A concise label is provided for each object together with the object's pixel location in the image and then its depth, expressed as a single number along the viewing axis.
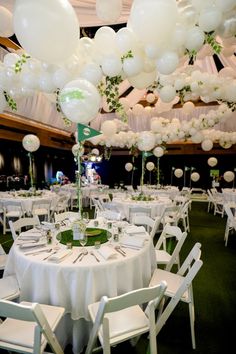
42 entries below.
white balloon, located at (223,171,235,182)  12.33
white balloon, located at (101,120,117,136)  7.85
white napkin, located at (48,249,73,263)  2.35
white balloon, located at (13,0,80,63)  2.22
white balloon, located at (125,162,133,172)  14.60
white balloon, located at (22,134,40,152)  7.47
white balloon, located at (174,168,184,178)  13.70
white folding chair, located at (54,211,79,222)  4.10
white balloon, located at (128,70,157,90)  3.57
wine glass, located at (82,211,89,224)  3.56
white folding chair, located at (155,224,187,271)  3.09
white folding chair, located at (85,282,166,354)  1.69
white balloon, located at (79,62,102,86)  3.22
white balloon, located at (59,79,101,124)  2.84
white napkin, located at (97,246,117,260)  2.42
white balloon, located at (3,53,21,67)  3.45
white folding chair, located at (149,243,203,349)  2.23
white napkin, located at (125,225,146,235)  3.24
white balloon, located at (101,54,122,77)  3.11
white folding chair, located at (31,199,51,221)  6.49
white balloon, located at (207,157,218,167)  13.14
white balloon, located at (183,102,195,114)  8.00
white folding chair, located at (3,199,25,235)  6.23
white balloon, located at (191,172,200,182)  13.68
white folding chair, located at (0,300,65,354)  1.59
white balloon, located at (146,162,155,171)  12.80
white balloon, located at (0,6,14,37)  3.29
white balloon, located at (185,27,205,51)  2.76
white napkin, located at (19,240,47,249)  2.69
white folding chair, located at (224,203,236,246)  5.24
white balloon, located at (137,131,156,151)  7.31
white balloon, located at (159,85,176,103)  4.46
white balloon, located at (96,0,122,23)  3.07
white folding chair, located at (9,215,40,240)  3.55
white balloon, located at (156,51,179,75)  2.92
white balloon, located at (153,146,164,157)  10.06
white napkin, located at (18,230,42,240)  3.01
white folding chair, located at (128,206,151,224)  5.31
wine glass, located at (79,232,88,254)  2.78
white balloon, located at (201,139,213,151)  9.85
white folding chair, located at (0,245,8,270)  3.17
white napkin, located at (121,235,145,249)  2.74
